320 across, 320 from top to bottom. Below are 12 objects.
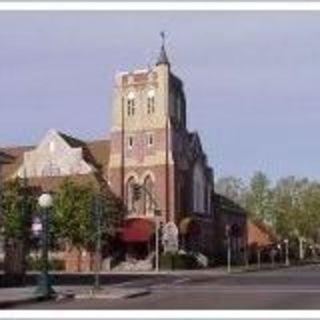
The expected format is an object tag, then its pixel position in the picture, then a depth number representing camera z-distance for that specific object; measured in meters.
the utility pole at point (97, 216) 37.34
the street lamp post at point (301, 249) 130.00
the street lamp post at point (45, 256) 33.21
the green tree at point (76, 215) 70.94
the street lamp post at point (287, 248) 103.51
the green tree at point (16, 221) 51.66
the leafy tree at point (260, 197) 137.12
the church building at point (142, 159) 82.81
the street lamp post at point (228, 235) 86.62
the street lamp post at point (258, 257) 98.25
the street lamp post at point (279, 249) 115.79
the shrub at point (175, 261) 76.38
